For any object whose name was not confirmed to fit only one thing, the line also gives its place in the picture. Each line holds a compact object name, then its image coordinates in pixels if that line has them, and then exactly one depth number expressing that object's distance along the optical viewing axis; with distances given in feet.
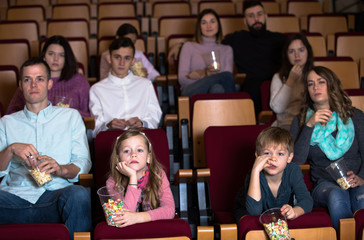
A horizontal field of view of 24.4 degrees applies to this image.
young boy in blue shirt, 12.92
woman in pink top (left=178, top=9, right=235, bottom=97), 17.66
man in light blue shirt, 13.25
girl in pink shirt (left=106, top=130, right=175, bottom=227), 12.79
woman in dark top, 14.36
